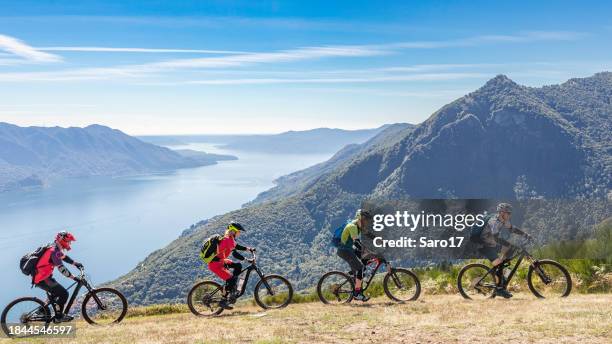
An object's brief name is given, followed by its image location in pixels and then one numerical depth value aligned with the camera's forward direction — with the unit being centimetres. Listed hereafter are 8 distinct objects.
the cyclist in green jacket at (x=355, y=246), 1441
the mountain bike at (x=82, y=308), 1287
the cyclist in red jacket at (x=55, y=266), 1266
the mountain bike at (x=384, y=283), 1464
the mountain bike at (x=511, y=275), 1427
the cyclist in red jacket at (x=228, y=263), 1410
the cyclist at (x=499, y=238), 1403
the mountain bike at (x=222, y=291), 1425
